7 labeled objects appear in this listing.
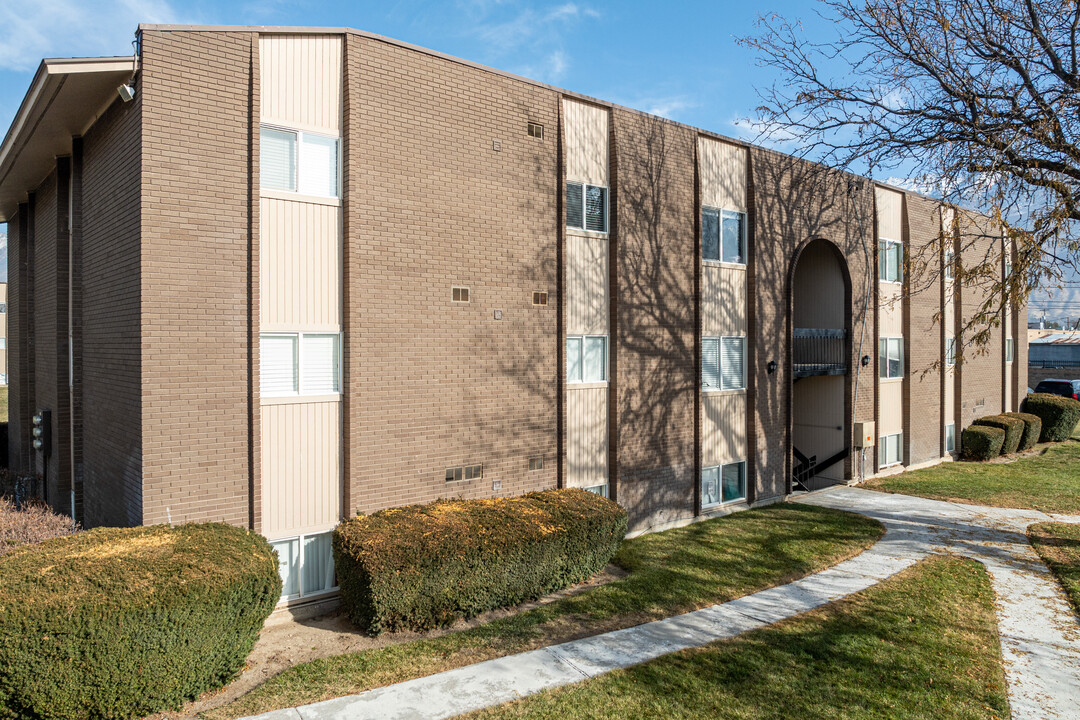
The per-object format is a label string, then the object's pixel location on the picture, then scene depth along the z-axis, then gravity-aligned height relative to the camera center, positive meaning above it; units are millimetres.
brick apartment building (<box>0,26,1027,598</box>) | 8492 +1061
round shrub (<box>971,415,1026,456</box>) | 23578 -2772
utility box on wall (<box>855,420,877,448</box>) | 18766 -2447
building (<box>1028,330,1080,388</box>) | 52812 -135
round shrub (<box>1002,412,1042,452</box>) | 24906 -3059
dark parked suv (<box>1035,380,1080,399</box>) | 35266 -1994
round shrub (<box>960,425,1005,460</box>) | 22641 -3194
